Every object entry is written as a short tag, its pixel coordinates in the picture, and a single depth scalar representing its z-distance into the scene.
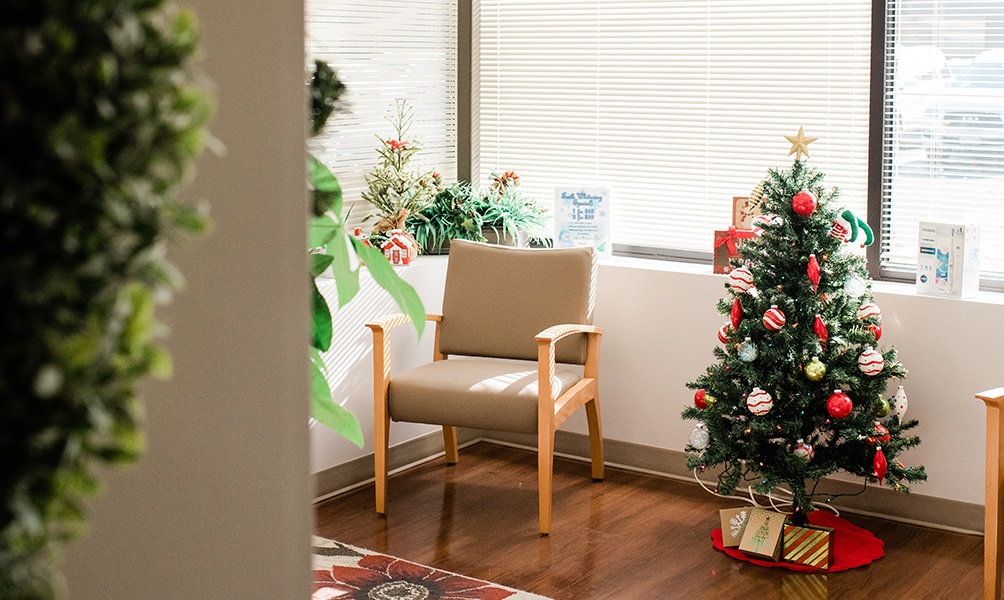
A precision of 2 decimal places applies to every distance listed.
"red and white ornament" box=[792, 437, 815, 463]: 3.52
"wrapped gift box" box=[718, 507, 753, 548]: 3.68
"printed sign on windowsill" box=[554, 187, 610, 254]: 4.69
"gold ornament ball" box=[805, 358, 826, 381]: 3.49
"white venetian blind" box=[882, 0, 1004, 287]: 3.83
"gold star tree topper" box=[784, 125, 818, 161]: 3.80
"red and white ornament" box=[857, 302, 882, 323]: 3.62
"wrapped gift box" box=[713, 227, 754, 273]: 4.24
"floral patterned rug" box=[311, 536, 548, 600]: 3.30
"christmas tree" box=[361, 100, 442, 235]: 4.62
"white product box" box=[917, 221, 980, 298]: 3.74
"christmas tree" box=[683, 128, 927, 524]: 3.53
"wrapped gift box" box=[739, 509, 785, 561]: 3.55
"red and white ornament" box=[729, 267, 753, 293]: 3.67
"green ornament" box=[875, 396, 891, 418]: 3.54
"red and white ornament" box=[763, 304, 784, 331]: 3.53
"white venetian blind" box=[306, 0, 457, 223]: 4.56
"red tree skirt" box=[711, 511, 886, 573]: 3.52
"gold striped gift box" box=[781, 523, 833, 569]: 3.48
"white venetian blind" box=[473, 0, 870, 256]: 4.18
